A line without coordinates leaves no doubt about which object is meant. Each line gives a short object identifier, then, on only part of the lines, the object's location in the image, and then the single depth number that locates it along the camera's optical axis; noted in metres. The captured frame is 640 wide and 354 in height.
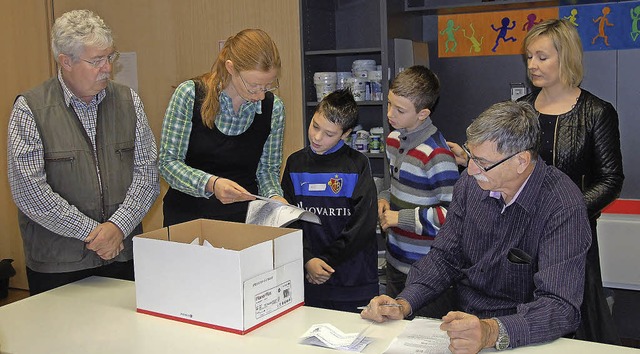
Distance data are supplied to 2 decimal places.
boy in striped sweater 2.50
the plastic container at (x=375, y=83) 3.80
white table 1.72
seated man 1.71
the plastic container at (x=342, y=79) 3.91
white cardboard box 1.81
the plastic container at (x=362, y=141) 3.90
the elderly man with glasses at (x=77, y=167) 2.16
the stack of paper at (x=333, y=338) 1.71
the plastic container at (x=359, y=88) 3.83
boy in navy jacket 2.53
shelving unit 3.95
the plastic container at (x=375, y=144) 3.88
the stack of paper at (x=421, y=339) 1.66
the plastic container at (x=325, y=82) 3.91
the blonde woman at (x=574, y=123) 2.53
